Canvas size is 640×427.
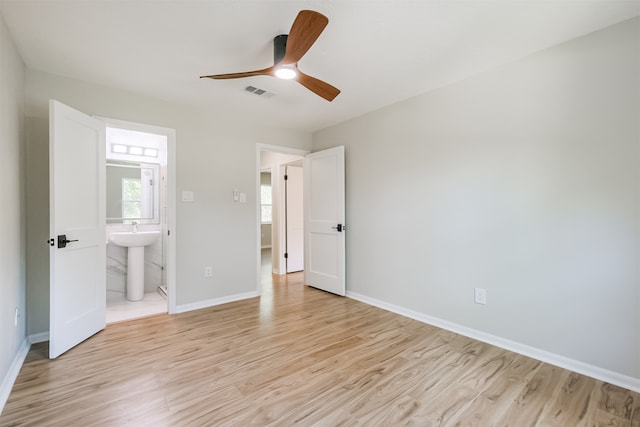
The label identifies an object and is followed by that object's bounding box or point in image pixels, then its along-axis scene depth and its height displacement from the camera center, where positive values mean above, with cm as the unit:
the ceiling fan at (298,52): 149 +99
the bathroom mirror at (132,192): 390 +27
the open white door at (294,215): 514 -7
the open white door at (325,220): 383 -13
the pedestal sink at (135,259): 361 -63
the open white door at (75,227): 219 -14
